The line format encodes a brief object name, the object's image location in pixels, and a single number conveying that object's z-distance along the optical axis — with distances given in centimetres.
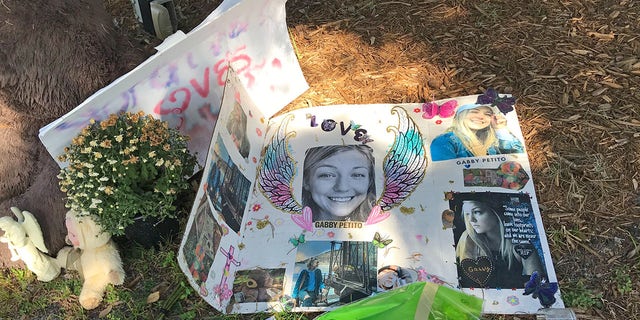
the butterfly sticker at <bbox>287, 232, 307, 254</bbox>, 150
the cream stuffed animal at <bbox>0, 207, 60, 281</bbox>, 140
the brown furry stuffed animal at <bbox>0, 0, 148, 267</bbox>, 138
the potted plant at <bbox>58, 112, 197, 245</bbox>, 132
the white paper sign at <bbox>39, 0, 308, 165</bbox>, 136
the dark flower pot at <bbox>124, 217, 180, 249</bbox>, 144
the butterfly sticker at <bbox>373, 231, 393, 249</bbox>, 148
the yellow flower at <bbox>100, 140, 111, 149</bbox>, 130
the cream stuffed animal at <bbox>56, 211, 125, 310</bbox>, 141
